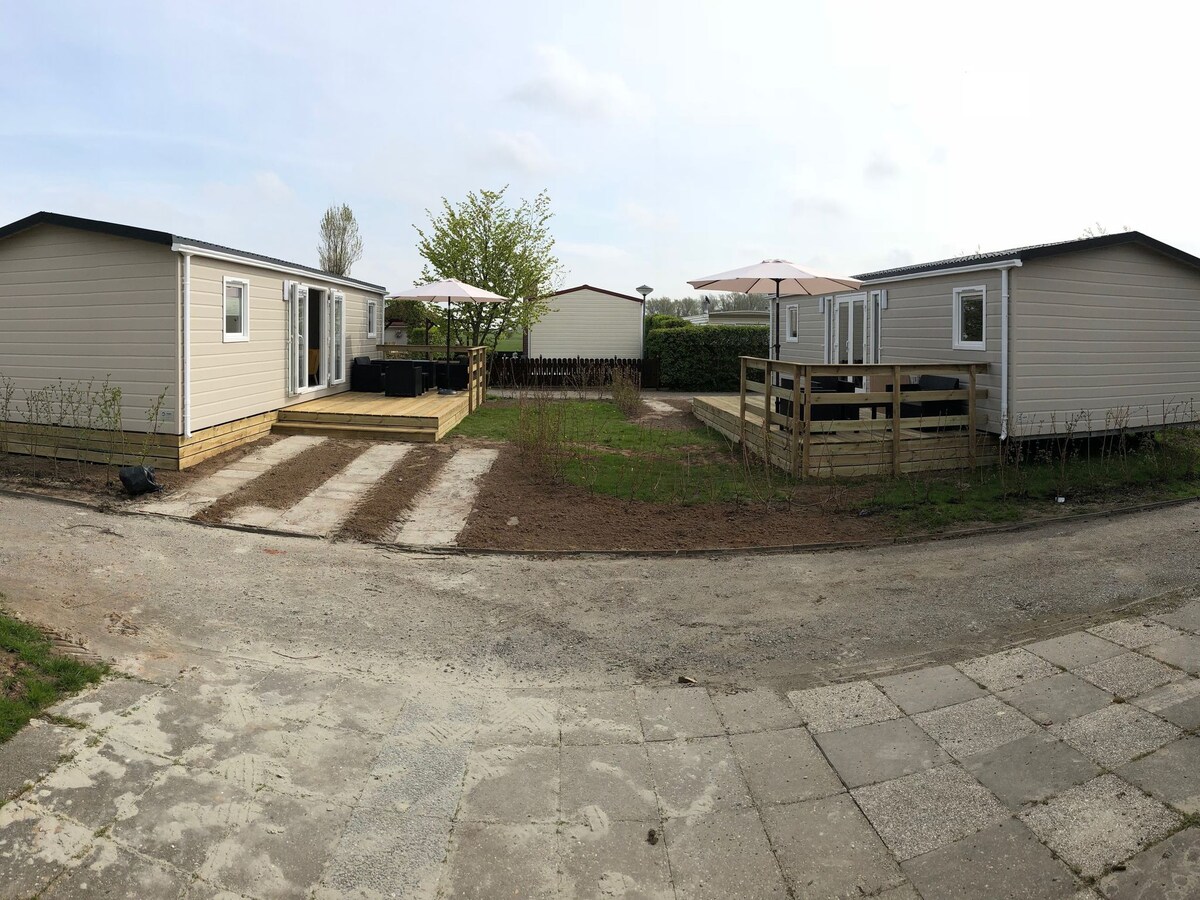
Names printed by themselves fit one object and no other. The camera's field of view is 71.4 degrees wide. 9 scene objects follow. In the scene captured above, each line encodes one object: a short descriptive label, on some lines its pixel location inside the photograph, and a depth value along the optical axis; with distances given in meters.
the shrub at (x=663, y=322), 27.85
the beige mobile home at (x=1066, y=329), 10.79
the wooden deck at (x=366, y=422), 12.44
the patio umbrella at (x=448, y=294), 16.88
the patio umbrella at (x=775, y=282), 12.14
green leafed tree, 22.84
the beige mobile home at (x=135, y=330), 9.86
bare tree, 38.41
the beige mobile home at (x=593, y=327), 28.67
